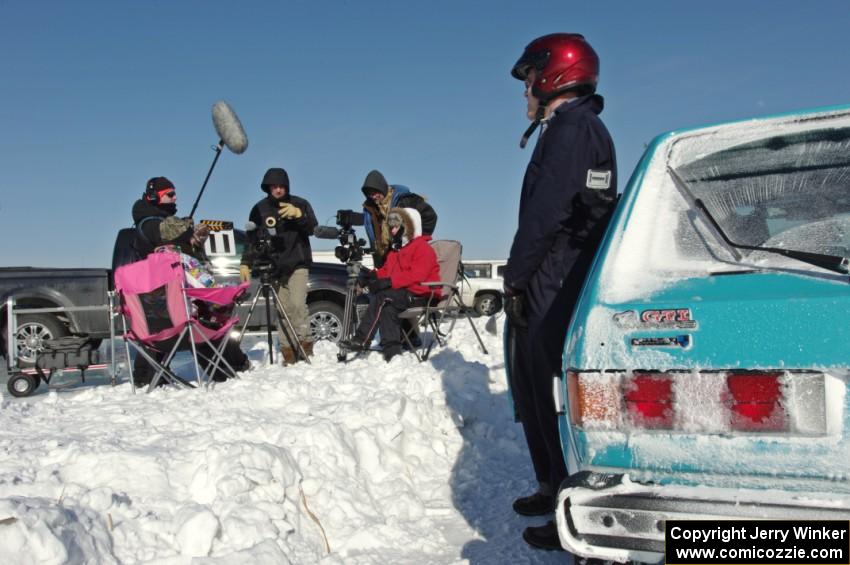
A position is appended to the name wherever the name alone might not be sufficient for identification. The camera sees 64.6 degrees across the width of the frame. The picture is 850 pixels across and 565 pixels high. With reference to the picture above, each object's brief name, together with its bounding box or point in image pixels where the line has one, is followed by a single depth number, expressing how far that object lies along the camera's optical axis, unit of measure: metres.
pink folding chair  5.63
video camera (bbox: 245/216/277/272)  6.85
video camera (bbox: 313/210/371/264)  7.58
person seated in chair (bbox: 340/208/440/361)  7.02
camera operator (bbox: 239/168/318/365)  7.11
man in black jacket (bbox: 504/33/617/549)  2.92
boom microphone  7.22
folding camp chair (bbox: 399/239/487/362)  7.09
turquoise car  1.67
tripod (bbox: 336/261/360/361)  7.48
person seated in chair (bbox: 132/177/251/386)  6.15
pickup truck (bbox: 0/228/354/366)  8.71
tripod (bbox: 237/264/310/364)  6.89
